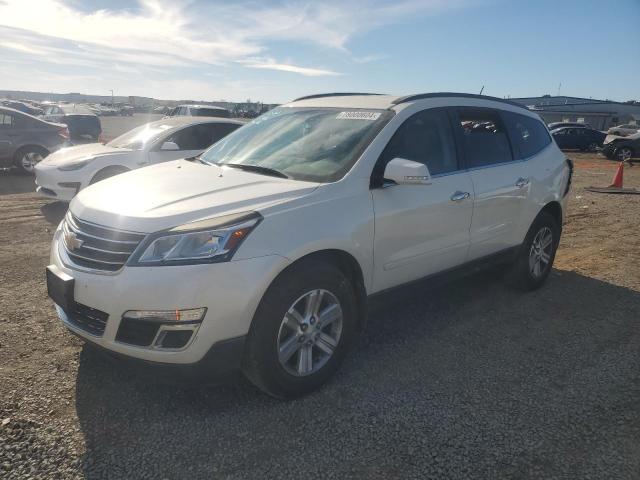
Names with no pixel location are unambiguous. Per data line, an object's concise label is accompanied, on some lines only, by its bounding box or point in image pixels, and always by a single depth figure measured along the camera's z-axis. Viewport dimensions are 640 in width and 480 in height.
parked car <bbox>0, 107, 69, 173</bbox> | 11.66
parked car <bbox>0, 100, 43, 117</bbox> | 28.18
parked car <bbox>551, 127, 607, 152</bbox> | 29.50
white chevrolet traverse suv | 2.65
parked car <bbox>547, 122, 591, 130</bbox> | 30.59
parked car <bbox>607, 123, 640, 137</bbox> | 24.07
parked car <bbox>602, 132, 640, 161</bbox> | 22.84
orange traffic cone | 12.91
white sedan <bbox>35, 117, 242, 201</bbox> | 7.83
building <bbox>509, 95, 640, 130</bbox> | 64.12
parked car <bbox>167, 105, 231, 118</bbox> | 18.02
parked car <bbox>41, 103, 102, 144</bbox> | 19.56
